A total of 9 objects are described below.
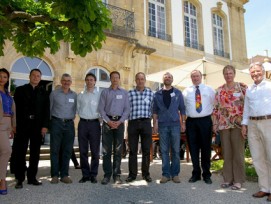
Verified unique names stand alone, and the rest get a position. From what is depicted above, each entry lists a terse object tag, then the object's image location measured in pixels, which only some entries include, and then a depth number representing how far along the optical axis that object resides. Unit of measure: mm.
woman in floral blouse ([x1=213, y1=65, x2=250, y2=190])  4727
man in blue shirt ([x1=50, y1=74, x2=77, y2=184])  5070
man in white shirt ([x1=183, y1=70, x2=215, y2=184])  5105
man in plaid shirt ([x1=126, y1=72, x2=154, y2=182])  5172
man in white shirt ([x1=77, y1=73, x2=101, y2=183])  5148
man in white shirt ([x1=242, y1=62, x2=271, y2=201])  4164
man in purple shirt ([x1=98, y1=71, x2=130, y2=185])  5051
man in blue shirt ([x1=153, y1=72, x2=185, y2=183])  5172
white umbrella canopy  9227
